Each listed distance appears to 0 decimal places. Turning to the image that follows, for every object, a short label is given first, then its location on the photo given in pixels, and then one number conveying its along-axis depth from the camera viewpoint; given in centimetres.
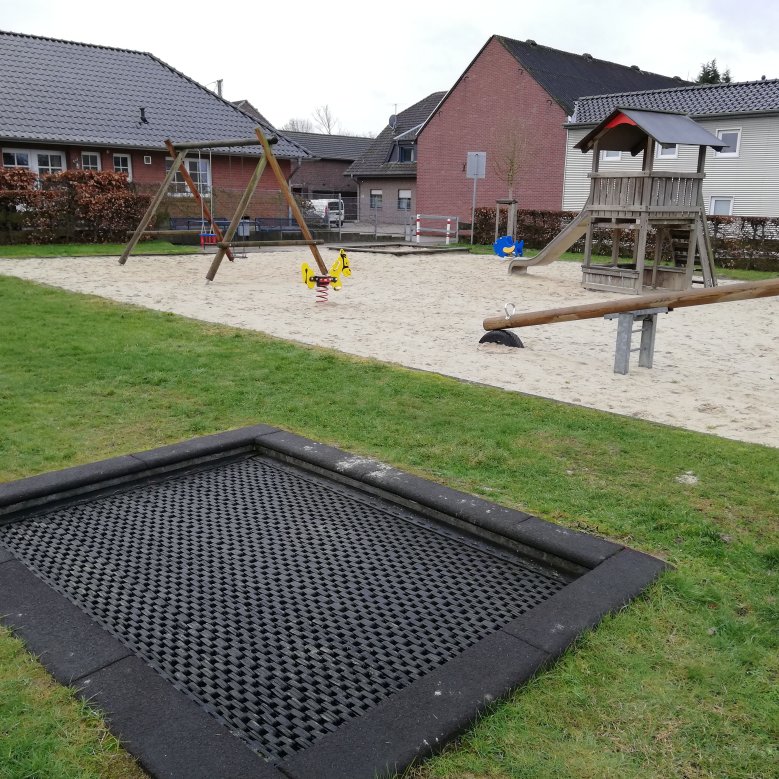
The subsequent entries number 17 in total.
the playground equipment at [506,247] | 2005
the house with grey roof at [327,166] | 4897
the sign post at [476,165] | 2283
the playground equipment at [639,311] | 565
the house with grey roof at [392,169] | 4138
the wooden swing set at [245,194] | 1273
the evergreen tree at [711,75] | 5072
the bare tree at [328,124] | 9788
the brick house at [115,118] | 2361
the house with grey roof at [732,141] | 2434
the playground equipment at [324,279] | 1105
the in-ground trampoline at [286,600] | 213
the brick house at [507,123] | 3042
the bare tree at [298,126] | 9961
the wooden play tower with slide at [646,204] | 1335
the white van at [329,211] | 3328
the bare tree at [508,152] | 3018
